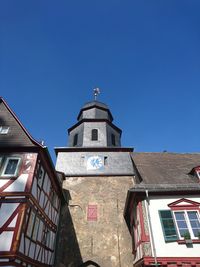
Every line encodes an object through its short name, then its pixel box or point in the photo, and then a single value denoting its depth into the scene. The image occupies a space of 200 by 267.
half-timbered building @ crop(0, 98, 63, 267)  8.30
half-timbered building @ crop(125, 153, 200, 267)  9.43
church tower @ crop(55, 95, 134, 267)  13.69
